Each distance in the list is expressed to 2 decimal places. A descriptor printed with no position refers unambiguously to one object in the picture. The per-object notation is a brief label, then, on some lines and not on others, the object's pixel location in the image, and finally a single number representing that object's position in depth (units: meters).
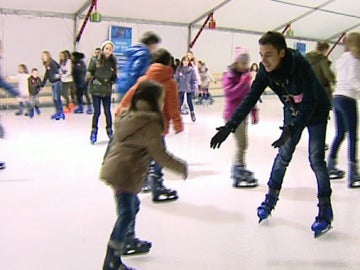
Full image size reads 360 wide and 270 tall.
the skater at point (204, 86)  11.23
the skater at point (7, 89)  4.25
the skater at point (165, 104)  3.34
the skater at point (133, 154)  2.02
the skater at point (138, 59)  3.51
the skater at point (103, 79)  5.43
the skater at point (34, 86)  8.52
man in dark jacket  2.54
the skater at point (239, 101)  3.78
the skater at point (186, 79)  8.62
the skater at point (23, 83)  8.28
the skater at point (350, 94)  3.63
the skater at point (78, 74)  9.21
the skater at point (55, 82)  7.89
